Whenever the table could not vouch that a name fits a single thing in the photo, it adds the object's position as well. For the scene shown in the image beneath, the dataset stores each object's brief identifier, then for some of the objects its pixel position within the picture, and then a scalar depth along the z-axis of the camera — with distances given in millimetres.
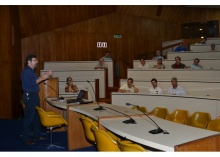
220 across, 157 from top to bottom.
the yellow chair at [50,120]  5031
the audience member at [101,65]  10042
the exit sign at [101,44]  12384
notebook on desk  5324
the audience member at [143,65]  9797
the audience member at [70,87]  7798
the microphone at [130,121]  3619
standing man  5438
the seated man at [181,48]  11094
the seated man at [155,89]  7332
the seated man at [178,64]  8944
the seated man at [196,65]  8759
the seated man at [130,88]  7538
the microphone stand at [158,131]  3048
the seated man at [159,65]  9328
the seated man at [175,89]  6934
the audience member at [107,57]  10769
